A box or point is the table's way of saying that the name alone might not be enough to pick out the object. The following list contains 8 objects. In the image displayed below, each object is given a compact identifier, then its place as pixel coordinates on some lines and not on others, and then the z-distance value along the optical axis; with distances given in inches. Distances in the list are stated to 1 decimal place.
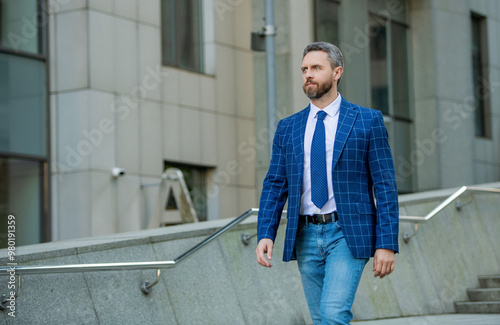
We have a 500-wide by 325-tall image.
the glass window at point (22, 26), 606.5
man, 182.2
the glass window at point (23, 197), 596.4
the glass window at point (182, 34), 710.5
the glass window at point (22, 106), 593.3
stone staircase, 388.8
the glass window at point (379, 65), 863.7
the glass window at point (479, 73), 981.8
